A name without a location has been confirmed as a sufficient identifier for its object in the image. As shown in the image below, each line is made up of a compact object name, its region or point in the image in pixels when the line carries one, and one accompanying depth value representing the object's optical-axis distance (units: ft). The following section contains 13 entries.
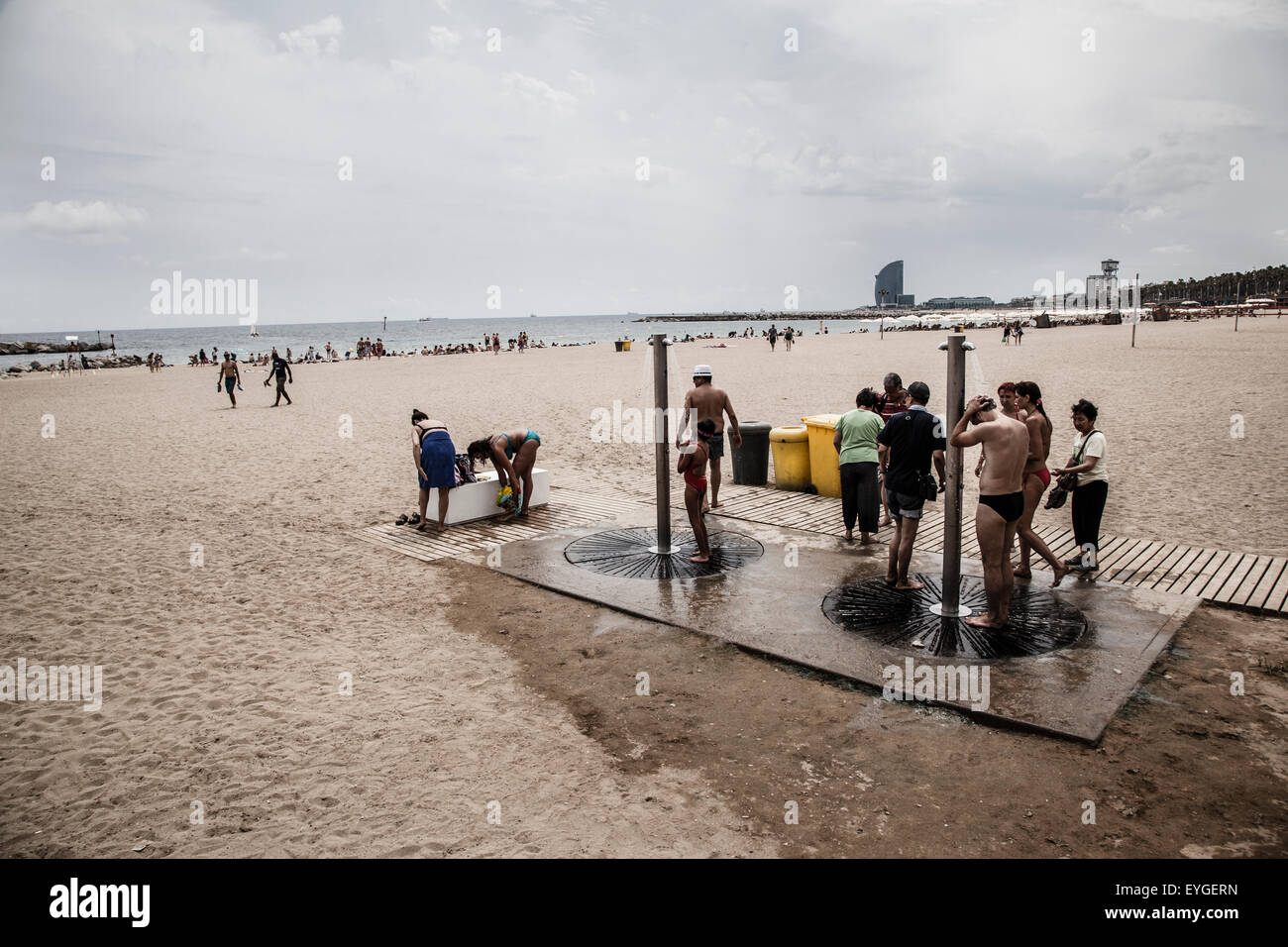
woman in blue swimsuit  30.25
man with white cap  26.04
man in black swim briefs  17.61
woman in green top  25.16
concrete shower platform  14.96
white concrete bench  30.42
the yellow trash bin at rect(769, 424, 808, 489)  34.30
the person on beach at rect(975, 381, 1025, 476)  21.20
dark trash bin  35.40
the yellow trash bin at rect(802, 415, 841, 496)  32.63
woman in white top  22.26
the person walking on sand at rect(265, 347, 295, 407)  76.54
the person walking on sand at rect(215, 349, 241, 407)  76.33
